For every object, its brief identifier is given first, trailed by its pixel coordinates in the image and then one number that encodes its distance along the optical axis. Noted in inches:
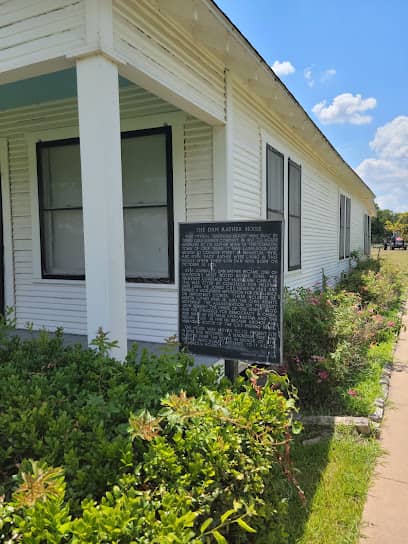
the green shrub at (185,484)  51.5
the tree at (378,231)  2933.1
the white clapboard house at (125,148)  122.5
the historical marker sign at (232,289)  117.6
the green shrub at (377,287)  367.2
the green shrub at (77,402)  64.4
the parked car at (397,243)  2197.3
